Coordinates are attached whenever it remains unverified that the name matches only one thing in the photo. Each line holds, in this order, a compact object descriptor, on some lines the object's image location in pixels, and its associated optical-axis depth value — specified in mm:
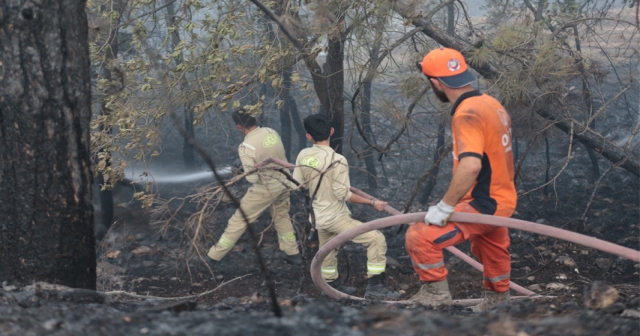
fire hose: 3152
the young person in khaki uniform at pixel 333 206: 4824
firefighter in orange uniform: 3270
